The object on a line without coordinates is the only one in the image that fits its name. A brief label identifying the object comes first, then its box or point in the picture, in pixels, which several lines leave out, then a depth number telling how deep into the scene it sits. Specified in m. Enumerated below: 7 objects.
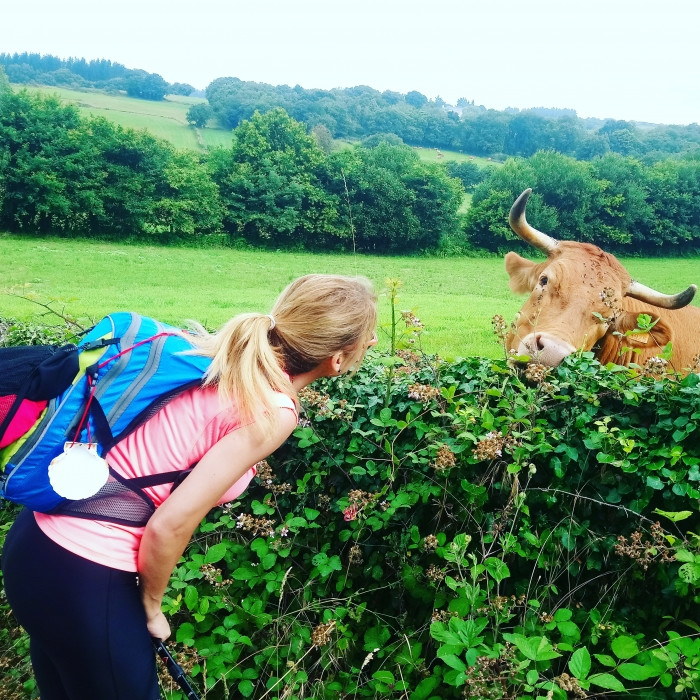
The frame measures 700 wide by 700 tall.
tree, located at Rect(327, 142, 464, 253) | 29.48
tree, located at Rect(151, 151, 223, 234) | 34.34
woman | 1.70
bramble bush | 2.48
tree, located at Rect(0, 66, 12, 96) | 37.36
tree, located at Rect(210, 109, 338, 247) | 34.78
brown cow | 4.68
